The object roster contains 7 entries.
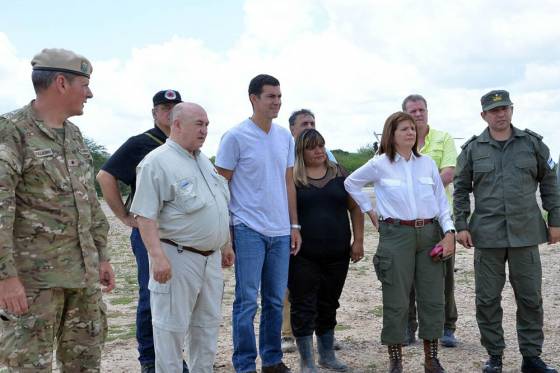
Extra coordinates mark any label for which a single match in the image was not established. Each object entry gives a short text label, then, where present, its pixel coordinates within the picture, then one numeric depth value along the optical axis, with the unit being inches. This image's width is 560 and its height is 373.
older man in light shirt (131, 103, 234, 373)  163.3
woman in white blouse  203.2
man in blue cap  194.1
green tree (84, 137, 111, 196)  1487.9
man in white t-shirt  200.1
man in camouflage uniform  131.9
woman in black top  213.0
